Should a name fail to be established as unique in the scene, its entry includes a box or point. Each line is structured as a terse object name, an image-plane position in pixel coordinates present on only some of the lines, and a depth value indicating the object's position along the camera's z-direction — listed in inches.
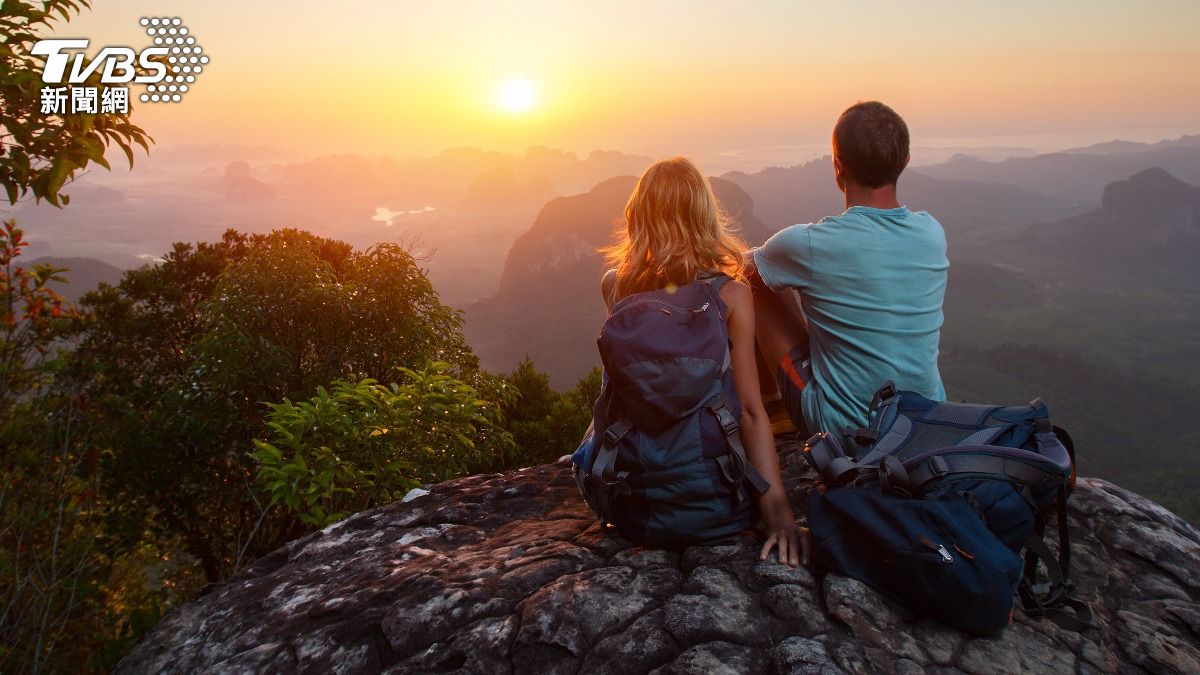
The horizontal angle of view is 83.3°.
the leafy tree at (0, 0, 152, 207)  142.4
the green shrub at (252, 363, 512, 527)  224.8
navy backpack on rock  113.0
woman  138.9
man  152.1
